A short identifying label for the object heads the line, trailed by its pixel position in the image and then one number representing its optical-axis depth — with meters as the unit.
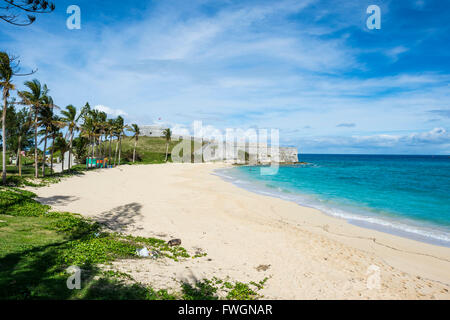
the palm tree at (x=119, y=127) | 57.44
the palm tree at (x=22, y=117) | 34.34
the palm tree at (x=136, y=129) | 69.38
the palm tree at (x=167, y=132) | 81.12
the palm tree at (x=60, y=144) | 34.94
